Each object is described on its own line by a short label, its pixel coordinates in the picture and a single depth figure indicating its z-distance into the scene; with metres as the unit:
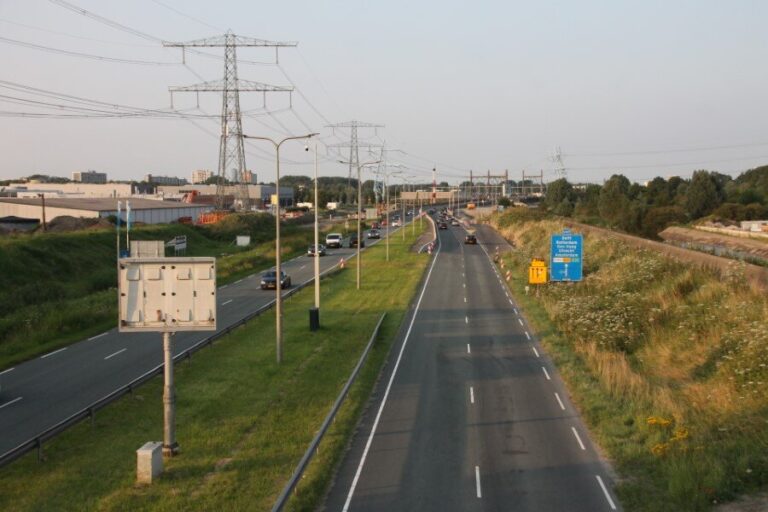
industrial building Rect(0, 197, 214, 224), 94.69
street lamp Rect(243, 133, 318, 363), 30.22
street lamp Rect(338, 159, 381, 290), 54.94
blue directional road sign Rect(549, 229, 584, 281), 45.22
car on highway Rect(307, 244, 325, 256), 81.56
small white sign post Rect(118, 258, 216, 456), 19.20
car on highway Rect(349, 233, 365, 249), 97.35
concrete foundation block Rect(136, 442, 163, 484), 17.11
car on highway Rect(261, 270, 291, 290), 56.12
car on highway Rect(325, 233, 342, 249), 94.06
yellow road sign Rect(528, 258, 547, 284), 48.92
